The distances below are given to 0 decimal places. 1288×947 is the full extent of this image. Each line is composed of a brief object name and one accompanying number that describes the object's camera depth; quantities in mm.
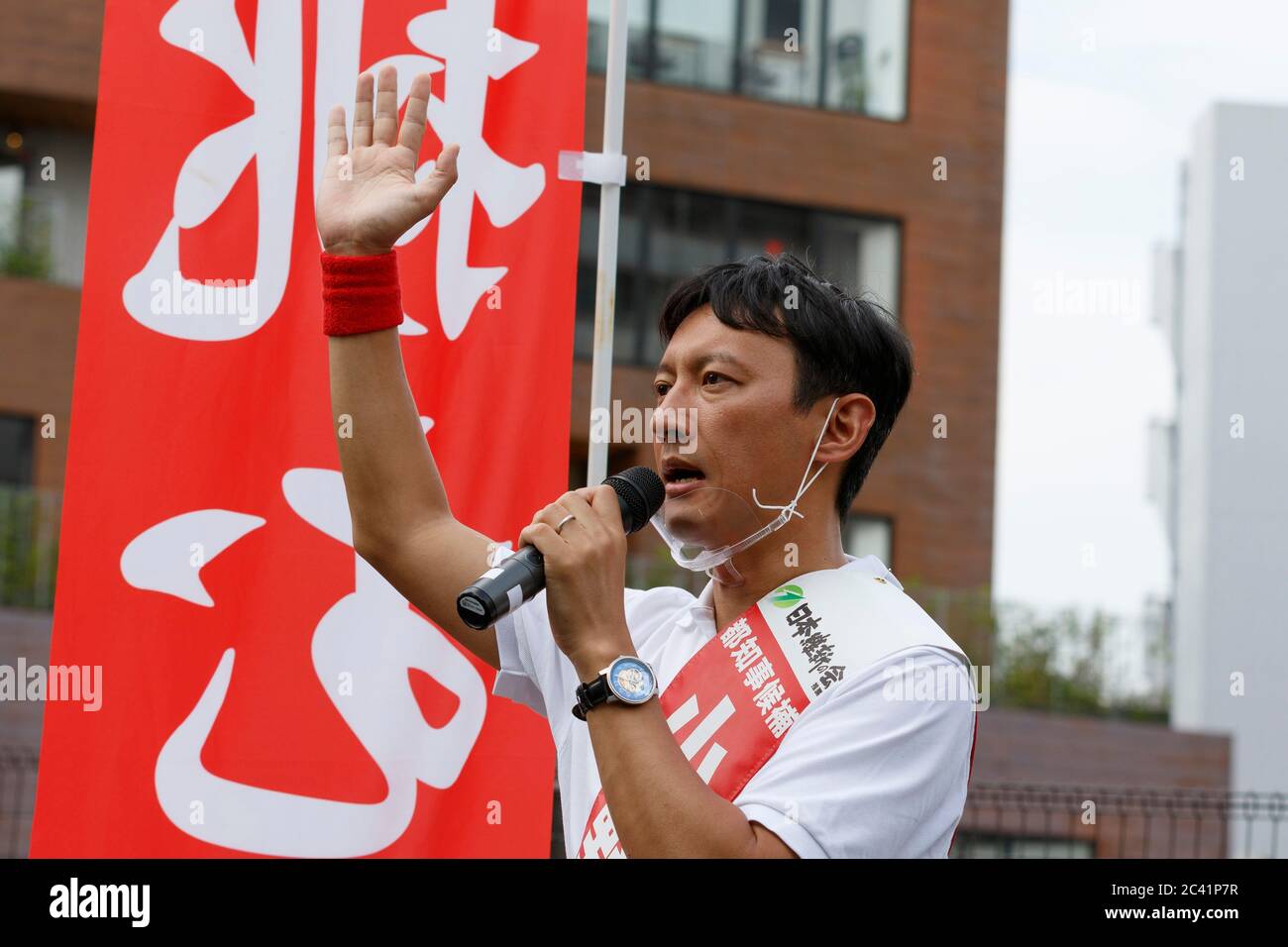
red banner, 3680
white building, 20188
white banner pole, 3842
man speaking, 2385
